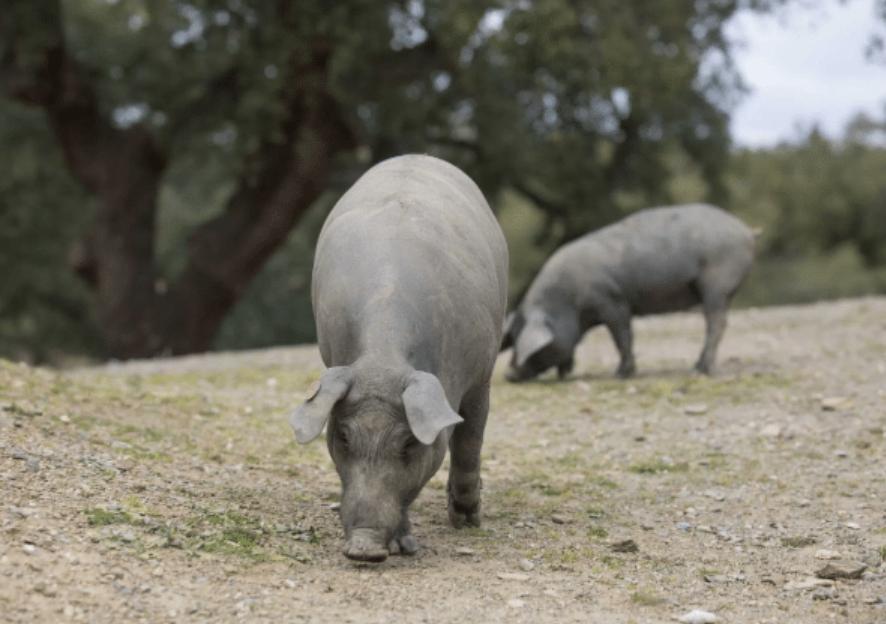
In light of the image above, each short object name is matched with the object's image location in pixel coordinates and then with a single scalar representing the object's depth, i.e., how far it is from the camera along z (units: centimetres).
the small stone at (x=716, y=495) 750
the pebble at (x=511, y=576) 558
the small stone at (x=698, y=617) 506
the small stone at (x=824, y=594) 553
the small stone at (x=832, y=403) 975
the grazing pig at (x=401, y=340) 544
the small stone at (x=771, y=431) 911
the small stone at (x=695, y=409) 1001
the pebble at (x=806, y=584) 566
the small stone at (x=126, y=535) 540
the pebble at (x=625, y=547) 631
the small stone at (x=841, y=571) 581
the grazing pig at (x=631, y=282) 1177
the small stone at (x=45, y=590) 468
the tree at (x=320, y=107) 1764
